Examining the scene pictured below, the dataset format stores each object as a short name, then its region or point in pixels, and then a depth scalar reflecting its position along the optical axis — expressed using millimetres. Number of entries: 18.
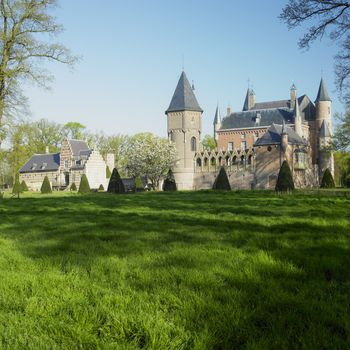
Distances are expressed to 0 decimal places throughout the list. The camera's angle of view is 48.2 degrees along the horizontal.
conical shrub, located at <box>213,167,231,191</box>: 40125
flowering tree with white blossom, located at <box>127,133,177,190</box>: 60562
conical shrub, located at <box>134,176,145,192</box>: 53719
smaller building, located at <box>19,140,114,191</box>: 67500
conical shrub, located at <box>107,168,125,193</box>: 43688
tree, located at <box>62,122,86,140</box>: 87625
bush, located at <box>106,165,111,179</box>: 69769
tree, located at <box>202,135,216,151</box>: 98481
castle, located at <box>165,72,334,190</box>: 58125
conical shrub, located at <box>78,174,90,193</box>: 48506
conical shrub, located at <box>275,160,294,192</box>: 32438
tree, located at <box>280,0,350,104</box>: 16766
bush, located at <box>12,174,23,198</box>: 48519
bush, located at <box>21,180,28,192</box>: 59412
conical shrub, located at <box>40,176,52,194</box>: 51438
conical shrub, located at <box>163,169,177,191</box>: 46372
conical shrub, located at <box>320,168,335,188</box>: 43062
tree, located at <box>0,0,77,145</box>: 23938
